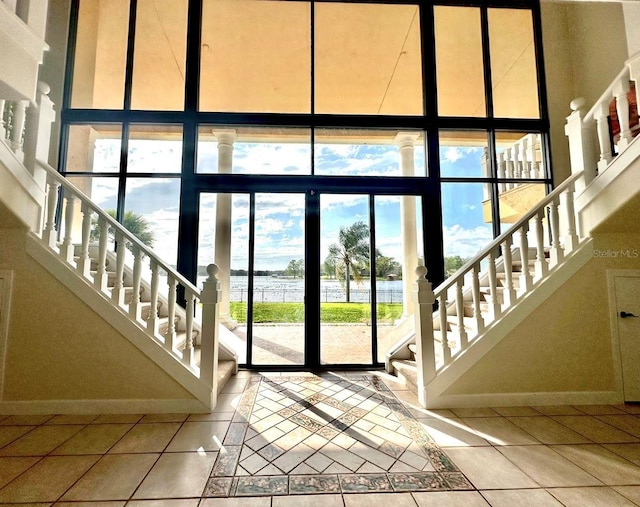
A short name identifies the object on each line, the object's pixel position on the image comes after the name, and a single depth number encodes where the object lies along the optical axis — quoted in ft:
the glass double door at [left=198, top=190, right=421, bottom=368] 11.94
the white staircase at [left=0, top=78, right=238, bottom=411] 8.03
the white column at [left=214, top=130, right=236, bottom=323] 12.02
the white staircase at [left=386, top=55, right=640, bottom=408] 8.30
